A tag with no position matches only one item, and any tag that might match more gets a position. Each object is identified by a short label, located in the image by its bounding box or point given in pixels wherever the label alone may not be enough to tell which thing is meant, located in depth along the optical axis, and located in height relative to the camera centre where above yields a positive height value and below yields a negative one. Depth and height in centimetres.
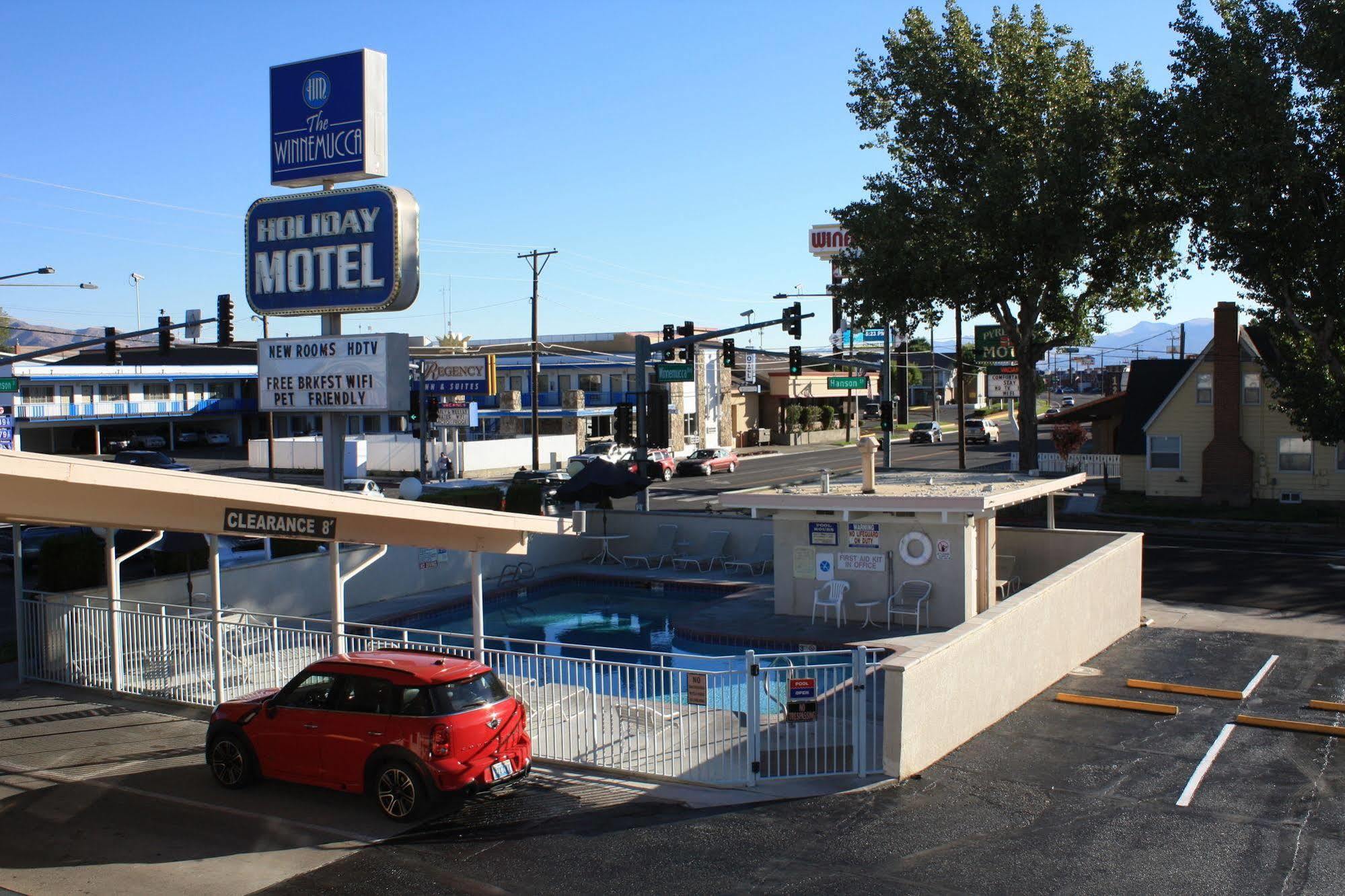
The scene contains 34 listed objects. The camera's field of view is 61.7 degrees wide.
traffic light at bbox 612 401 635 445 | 2850 -13
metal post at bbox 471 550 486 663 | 1284 -220
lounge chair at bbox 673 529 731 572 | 2669 -323
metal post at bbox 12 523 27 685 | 1566 -243
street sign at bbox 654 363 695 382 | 3269 +135
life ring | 1917 -225
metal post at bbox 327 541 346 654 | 1341 -222
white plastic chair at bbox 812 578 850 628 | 1960 -309
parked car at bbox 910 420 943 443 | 7562 -99
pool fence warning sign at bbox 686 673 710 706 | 1124 -272
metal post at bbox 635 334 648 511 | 2872 +43
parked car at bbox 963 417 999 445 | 7238 -88
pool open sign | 1141 -287
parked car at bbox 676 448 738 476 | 5709 -223
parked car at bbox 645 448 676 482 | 5491 -211
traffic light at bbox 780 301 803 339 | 3198 +278
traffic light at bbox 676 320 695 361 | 3672 +296
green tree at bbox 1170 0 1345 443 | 3281 +748
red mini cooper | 1029 -297
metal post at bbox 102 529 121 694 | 1517 -263
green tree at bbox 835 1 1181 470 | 3744 +779
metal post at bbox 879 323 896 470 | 4144 +157
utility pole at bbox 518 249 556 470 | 5231 +232
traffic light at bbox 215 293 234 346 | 2998 +276
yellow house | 3862 -79
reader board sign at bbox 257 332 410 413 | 1973 +86
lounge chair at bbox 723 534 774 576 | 2577 -327
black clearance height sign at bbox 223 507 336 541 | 1146 -107
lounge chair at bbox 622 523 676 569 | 2739 -317
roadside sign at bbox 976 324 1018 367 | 4112 +266
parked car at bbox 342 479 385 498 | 3328 -196
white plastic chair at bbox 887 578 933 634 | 1912 -310
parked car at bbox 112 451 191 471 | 4803 -157
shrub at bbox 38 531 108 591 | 1809 -228
